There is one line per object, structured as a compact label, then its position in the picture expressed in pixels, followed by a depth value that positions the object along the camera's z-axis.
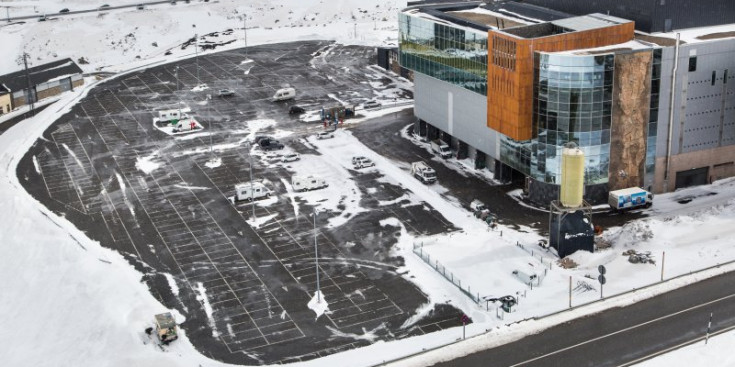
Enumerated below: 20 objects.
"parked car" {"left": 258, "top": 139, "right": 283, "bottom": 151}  118.12
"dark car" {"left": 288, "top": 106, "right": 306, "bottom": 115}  135.62
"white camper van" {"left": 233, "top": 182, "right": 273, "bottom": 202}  99.56
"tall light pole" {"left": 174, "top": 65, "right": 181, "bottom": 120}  150.52
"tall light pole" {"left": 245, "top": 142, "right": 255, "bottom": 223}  97.93
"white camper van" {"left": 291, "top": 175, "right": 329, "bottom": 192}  102.75
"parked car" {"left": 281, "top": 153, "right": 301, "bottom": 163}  113.69
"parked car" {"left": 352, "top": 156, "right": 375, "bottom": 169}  109.75
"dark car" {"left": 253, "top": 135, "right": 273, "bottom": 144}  121.07
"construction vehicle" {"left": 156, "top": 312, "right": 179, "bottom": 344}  68.88
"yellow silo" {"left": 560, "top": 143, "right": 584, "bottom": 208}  80.06
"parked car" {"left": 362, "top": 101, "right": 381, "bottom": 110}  137.50
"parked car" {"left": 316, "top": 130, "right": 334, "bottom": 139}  123.00
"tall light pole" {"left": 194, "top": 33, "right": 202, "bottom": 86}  159.38
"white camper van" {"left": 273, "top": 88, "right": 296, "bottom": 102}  142.25
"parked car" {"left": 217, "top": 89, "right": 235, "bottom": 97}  147.00
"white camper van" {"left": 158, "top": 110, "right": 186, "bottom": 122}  132.11
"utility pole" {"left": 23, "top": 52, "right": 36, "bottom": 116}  144.12
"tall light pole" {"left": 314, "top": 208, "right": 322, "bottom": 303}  75.63
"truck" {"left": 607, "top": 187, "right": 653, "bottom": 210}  92.31
